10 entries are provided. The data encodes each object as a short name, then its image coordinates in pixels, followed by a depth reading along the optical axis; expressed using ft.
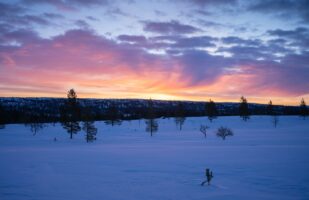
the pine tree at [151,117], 220.16
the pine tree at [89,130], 172.35
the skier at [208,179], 52.90
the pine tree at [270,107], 395.24
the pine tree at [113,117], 288.30
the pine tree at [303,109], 360.81
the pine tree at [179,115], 267.41
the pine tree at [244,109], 322.38
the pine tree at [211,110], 313.73
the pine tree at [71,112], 190.29
